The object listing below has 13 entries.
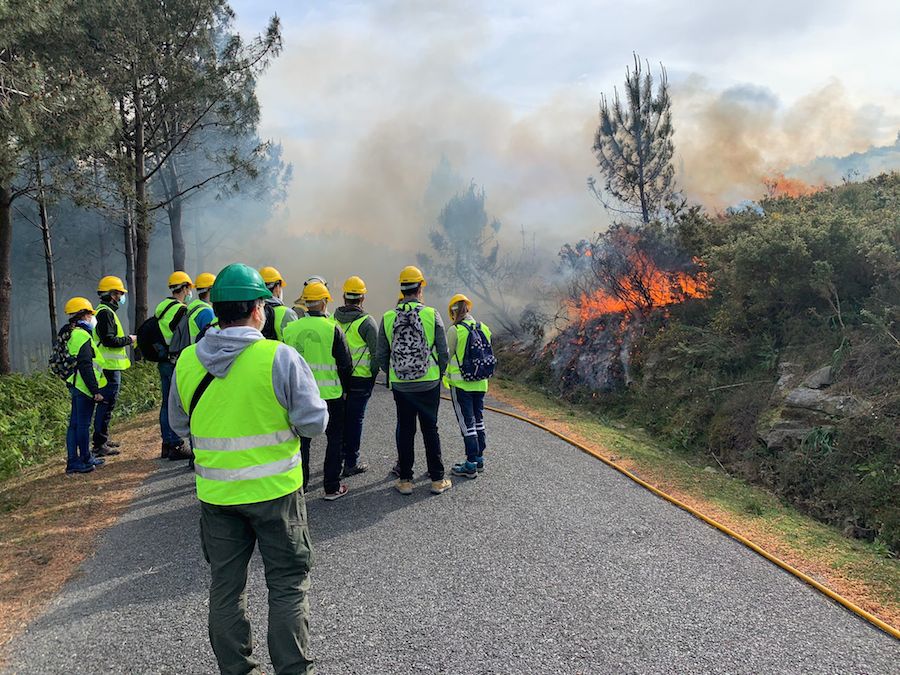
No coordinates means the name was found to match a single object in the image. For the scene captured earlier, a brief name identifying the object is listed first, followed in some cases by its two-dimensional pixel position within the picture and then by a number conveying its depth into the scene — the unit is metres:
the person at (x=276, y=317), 5.73
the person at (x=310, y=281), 5.14
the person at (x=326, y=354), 4.78
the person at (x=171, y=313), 6.13
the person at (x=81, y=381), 5.79
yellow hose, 3.13
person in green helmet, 2.39
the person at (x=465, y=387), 5.75
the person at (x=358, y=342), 5.39
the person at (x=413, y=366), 5.07
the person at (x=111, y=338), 6.20
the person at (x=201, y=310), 5.19
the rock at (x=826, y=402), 6.08
